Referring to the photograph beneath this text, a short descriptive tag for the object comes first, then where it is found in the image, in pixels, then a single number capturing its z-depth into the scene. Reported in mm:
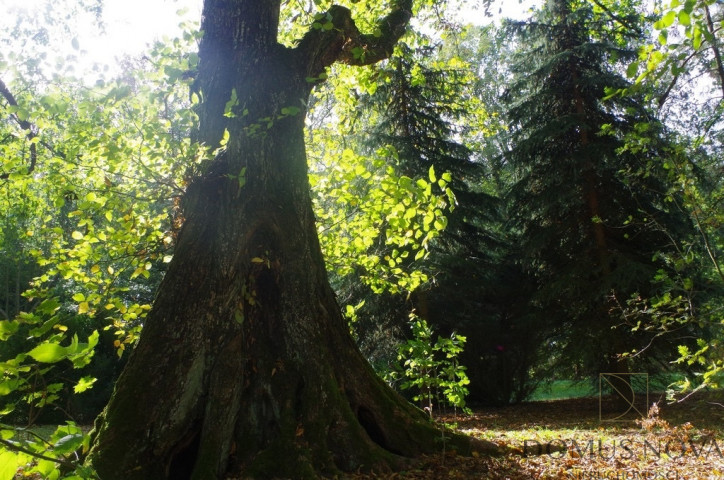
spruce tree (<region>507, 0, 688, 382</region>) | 10500
